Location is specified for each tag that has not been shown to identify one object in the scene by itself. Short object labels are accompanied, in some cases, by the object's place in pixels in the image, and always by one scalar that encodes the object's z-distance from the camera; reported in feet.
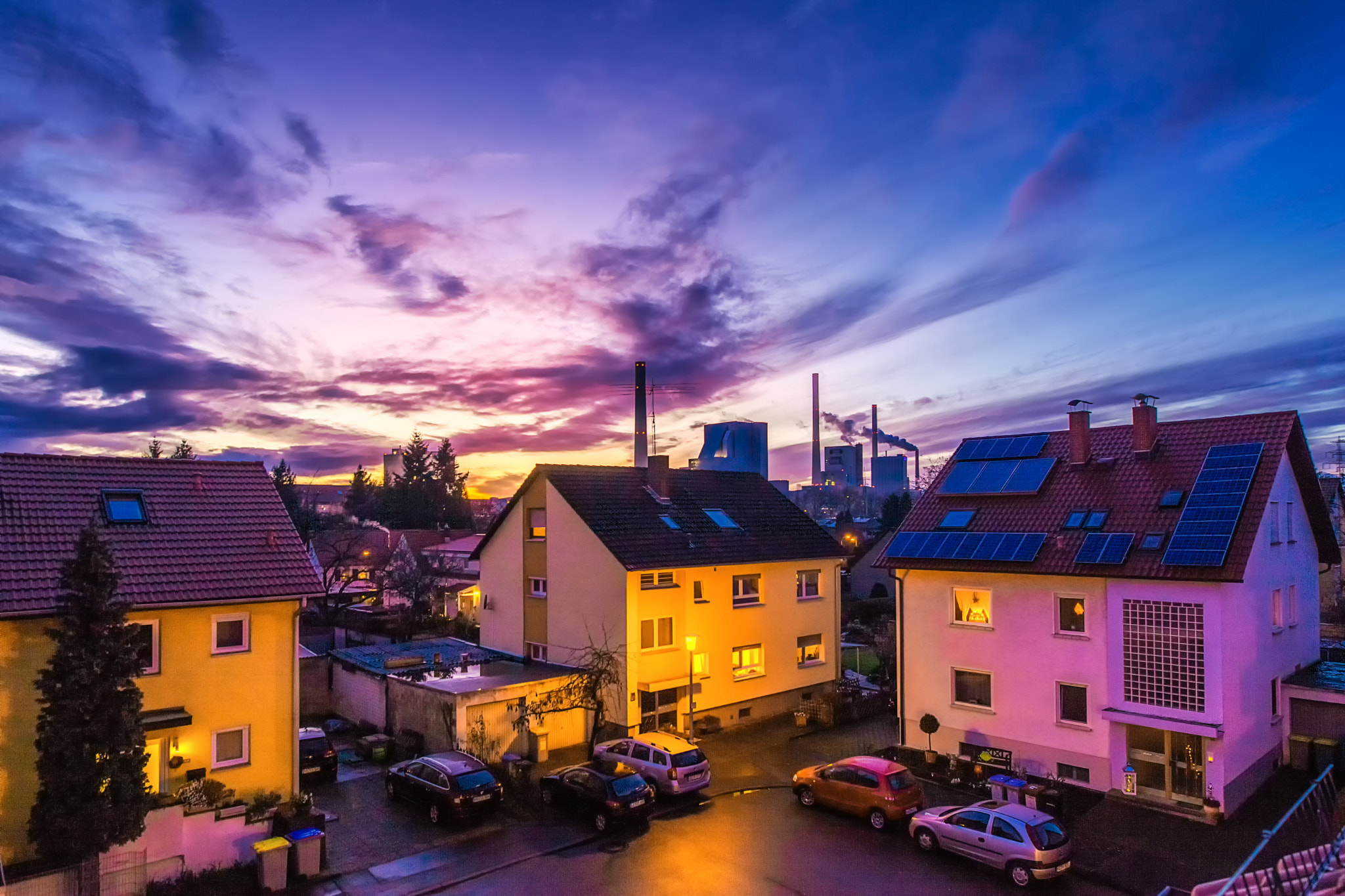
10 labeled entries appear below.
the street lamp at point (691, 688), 84.64
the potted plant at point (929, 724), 76.79
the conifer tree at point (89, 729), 46.91
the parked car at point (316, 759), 71.97
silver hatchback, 52.65
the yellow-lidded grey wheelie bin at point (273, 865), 52.44
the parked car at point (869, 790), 62.75
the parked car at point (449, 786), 62.95
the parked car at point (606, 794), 62.03
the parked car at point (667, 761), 68.64
